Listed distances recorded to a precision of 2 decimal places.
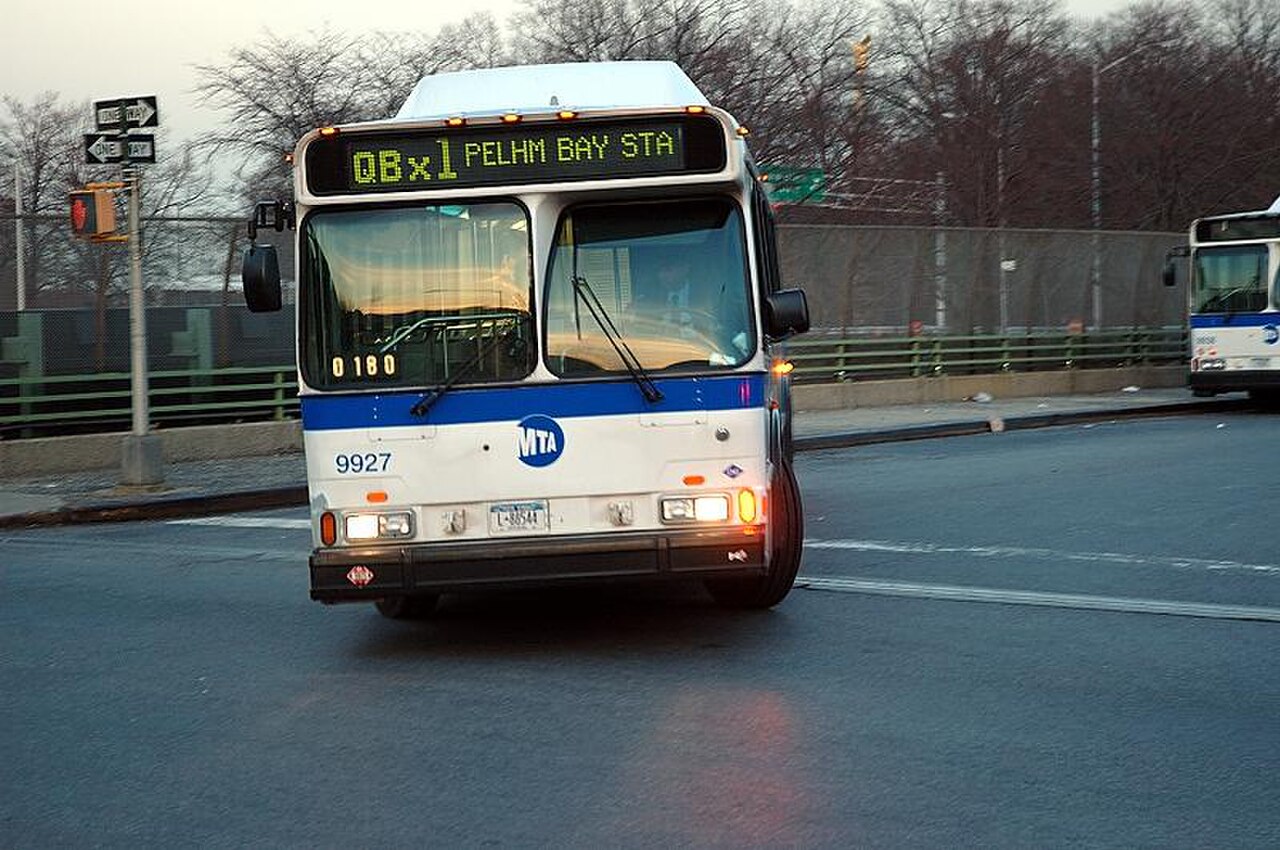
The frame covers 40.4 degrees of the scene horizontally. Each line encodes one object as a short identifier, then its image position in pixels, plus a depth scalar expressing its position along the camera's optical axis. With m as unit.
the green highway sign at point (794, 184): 35.03
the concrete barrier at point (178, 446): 18.55
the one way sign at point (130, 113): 16.23
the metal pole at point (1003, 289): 31.47
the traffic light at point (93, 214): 15.84
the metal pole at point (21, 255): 18.36
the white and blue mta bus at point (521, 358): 8.40
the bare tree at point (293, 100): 32.88
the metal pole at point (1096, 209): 33.72
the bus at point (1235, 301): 28.22
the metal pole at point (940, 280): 30.10
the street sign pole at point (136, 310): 16.23
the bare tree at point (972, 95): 42.47
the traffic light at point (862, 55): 37.90
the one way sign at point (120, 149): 16.16
